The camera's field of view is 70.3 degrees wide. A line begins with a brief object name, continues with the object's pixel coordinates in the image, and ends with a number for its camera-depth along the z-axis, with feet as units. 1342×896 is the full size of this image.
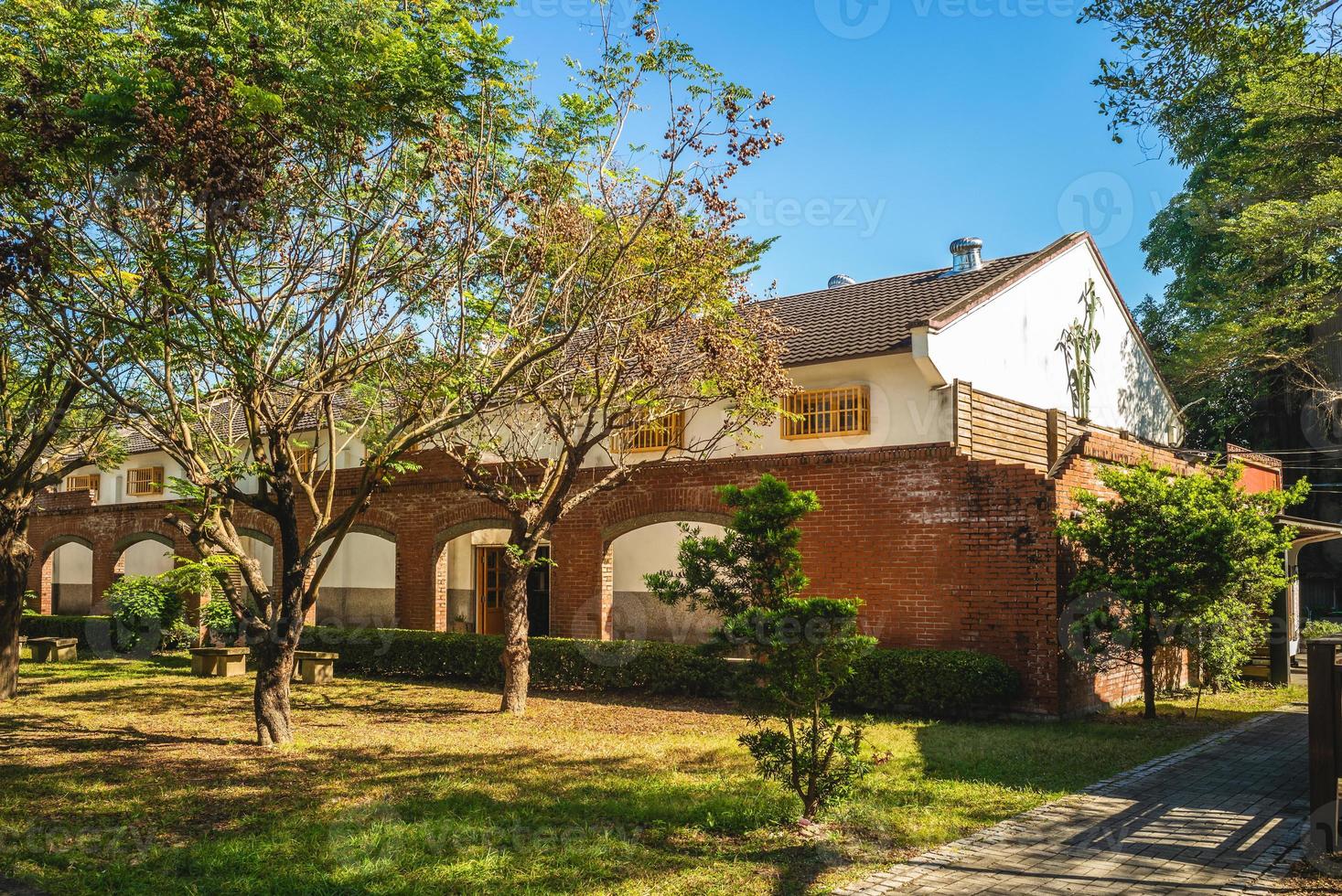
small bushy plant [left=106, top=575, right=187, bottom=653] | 68.44
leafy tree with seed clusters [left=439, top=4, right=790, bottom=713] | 30.94
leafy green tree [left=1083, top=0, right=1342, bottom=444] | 31.65
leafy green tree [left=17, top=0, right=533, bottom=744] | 24.93
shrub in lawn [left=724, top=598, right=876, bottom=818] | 22.00
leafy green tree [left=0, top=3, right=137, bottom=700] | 24.84
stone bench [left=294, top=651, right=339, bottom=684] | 53.42
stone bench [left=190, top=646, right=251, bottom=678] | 56.75
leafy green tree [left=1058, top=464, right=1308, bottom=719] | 36.06
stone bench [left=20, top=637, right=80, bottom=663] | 64.95
